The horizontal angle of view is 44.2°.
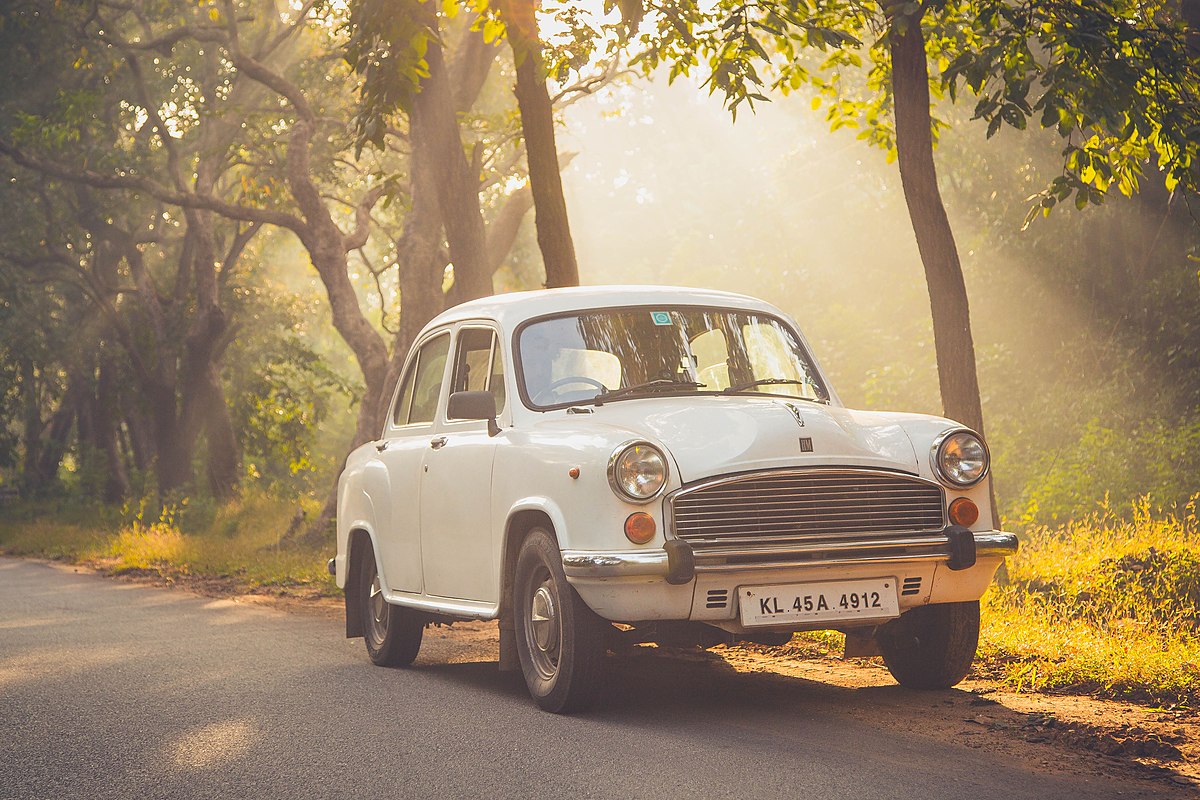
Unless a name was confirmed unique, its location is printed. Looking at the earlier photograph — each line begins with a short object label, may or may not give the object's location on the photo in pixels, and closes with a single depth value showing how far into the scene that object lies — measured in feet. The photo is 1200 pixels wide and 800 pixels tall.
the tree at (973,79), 30.27
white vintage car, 20.68
